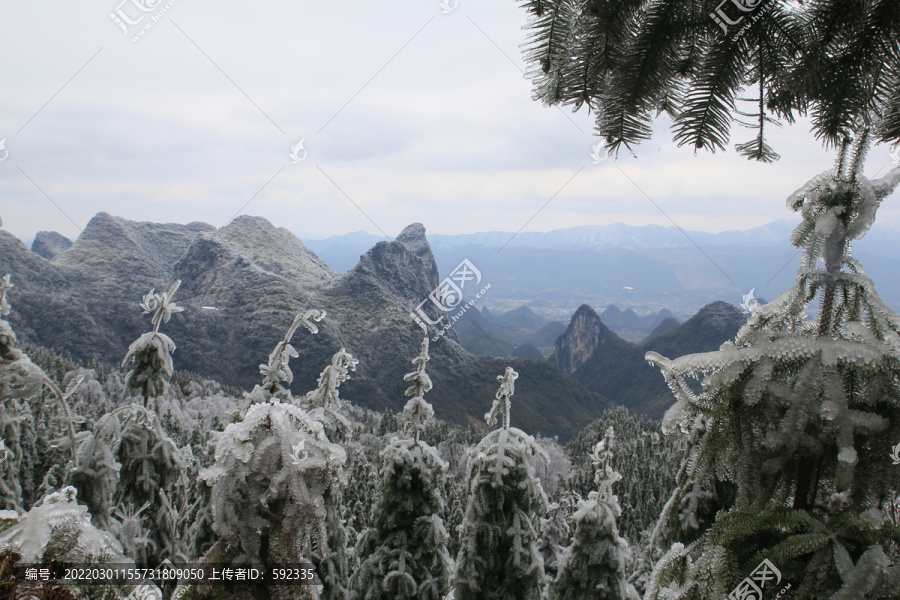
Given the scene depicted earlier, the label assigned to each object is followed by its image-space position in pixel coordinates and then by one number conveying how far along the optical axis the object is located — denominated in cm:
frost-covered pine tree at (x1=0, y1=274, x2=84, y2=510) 519
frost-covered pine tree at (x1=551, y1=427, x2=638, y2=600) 892
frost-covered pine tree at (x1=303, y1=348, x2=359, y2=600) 803
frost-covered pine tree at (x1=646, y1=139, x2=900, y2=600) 171
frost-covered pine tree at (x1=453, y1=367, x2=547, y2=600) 893
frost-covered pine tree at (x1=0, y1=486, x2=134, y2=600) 253
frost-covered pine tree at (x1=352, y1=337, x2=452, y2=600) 937
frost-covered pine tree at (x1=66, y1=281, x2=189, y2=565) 757
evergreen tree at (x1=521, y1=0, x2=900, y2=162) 189
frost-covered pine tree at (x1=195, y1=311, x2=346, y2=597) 280
